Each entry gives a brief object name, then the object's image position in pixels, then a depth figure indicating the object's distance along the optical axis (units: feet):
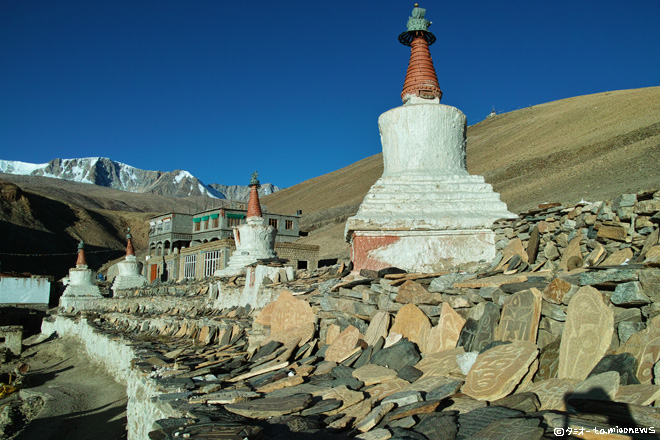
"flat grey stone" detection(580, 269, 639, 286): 12.35
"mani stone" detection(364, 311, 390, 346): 18.23
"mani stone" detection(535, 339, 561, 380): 12.89
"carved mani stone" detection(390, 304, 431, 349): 17.11
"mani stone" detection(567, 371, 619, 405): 10.93
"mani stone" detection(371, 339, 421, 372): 16.26
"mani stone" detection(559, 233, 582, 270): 19.43
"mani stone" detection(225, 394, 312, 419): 14.32
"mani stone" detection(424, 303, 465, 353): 16.21
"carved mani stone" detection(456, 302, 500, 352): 15.05
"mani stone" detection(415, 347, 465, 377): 14.83
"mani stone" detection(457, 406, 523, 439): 11.34
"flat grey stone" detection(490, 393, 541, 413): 11.81
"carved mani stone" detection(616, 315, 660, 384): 11.07
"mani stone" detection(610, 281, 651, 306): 12.07
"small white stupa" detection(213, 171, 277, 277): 52.11
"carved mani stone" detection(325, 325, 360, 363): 18.53
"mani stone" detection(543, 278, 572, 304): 13.66
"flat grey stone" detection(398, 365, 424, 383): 15.17
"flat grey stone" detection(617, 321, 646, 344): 11.98
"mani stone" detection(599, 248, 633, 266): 16.83
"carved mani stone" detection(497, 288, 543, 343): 13.92
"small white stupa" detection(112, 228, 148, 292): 95.30
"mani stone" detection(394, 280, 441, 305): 17.71
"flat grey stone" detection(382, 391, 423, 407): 13.21
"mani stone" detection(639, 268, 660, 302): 11.75
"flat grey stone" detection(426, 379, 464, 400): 13.40
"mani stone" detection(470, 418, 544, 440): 10.19
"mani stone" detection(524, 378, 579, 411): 11.60
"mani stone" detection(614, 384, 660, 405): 10.37
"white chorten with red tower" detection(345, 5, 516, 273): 27.40
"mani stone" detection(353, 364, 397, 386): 15.58
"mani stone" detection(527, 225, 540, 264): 22.08
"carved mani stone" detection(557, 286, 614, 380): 12.26
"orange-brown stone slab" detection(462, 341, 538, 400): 12.84
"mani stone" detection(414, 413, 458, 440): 11.49
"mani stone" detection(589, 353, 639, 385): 11.15
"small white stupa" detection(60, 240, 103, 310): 91.20
